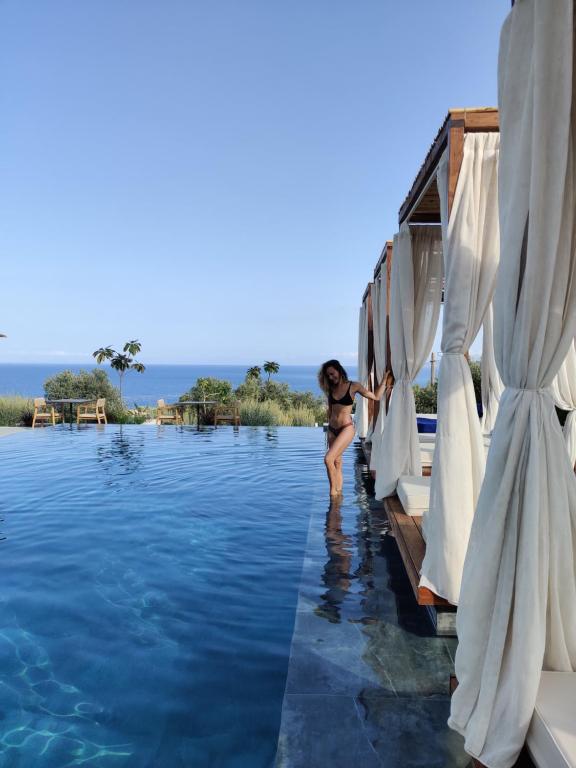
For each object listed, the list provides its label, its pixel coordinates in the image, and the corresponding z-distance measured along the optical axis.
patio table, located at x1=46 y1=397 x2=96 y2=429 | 12.72
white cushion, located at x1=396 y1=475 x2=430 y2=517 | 3.98
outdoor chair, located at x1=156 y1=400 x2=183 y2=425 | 13.70
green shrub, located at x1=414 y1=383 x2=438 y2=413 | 12.59
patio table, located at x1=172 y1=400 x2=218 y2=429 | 13.32
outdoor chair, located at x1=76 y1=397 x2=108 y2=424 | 13.58
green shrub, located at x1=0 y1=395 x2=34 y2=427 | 13.49
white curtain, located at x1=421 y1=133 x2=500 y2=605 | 2.69
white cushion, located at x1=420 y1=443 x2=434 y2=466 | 5.64
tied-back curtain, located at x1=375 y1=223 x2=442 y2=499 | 4.67
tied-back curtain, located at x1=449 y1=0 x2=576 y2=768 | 1.57
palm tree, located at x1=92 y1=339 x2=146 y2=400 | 20.98
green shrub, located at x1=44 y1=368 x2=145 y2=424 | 19.70
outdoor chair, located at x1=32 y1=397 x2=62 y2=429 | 12.72
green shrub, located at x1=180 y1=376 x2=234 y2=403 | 16.30
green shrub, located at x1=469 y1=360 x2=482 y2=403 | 11.00
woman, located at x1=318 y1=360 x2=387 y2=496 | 5.89
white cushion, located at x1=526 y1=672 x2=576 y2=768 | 1.36
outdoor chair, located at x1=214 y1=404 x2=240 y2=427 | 13.33
